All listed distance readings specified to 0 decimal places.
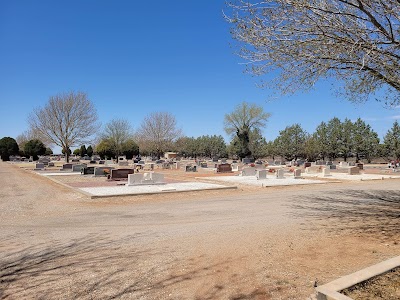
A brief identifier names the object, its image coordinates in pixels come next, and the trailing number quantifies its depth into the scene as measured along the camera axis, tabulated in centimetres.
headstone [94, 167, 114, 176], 2499
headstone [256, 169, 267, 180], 2241
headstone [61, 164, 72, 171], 3475
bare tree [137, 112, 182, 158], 6906
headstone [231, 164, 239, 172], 3402
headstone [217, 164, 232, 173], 3117
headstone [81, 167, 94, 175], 2714
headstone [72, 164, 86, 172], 3177
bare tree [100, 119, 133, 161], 6309
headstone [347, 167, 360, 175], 2854
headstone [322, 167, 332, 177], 2629
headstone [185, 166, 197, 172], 3409
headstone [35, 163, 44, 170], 3609
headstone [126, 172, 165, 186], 1746
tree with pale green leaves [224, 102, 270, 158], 6994
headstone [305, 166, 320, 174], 3052
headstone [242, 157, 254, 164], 5647
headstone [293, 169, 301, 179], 2436
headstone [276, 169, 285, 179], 2343
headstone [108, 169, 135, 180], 2103
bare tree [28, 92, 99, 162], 4694
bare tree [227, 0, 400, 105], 695
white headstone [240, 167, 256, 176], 2514
